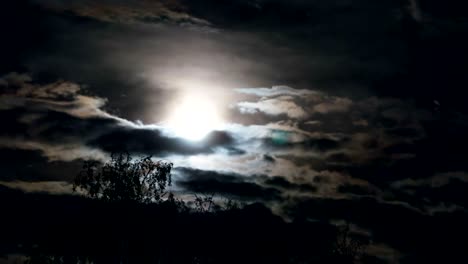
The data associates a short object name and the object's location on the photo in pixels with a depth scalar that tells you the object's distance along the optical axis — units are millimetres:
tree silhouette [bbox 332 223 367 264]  85688
